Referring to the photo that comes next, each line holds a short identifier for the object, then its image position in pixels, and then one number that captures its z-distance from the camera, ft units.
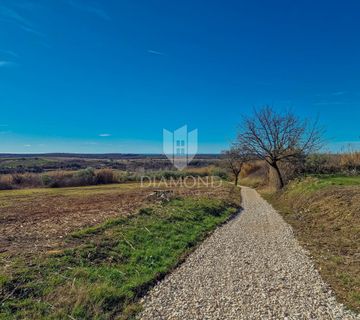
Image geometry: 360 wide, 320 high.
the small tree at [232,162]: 140.05
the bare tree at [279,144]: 90.53
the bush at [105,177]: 148.66
